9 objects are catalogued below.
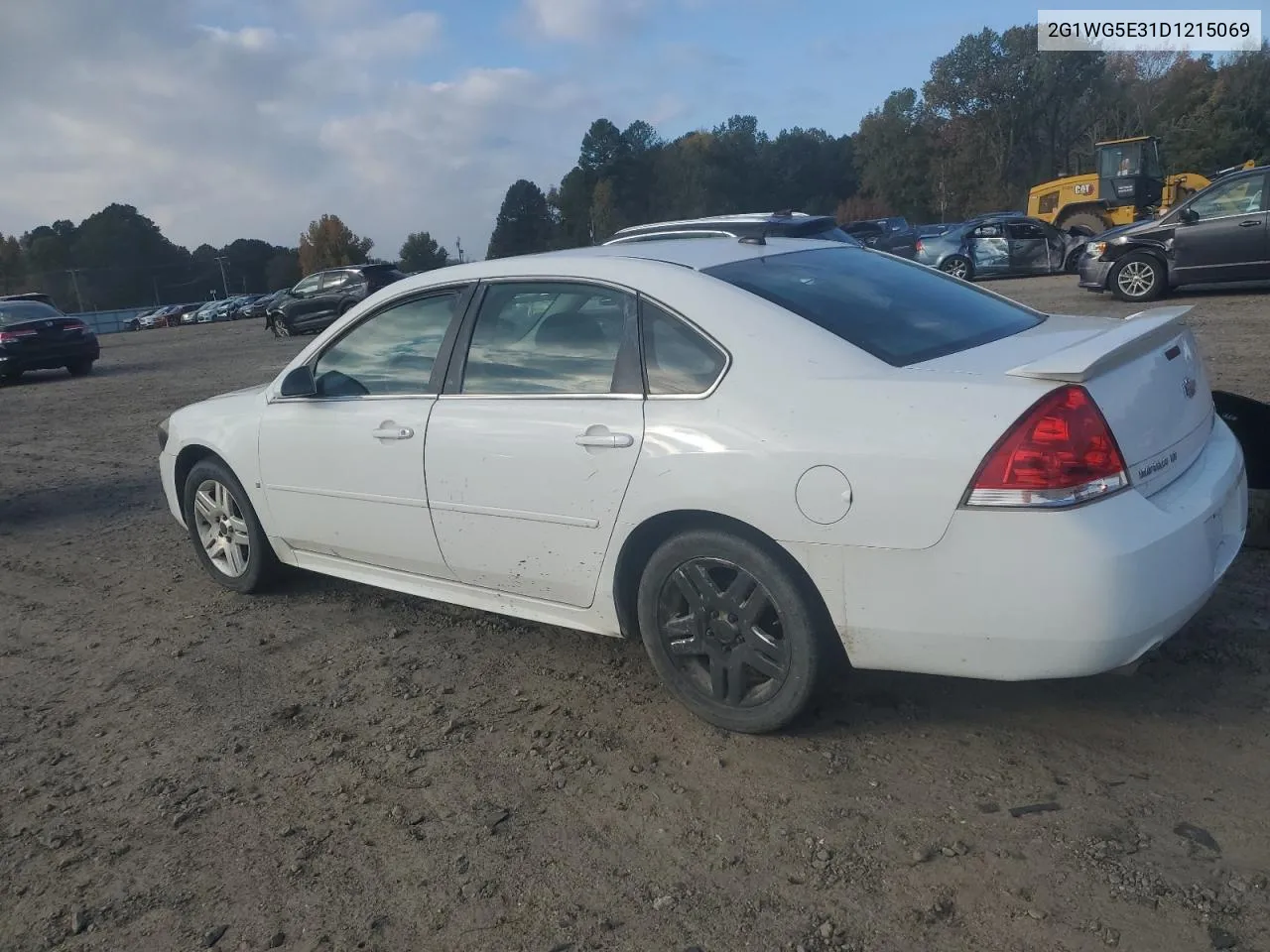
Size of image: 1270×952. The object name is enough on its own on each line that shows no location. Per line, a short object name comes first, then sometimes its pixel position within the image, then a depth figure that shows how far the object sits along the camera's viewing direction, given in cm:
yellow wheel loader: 2750
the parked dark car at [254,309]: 5625
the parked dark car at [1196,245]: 1354
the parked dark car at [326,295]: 2570
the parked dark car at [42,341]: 1814
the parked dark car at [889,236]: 2067
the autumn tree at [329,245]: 9794
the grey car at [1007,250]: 2505
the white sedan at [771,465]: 289
